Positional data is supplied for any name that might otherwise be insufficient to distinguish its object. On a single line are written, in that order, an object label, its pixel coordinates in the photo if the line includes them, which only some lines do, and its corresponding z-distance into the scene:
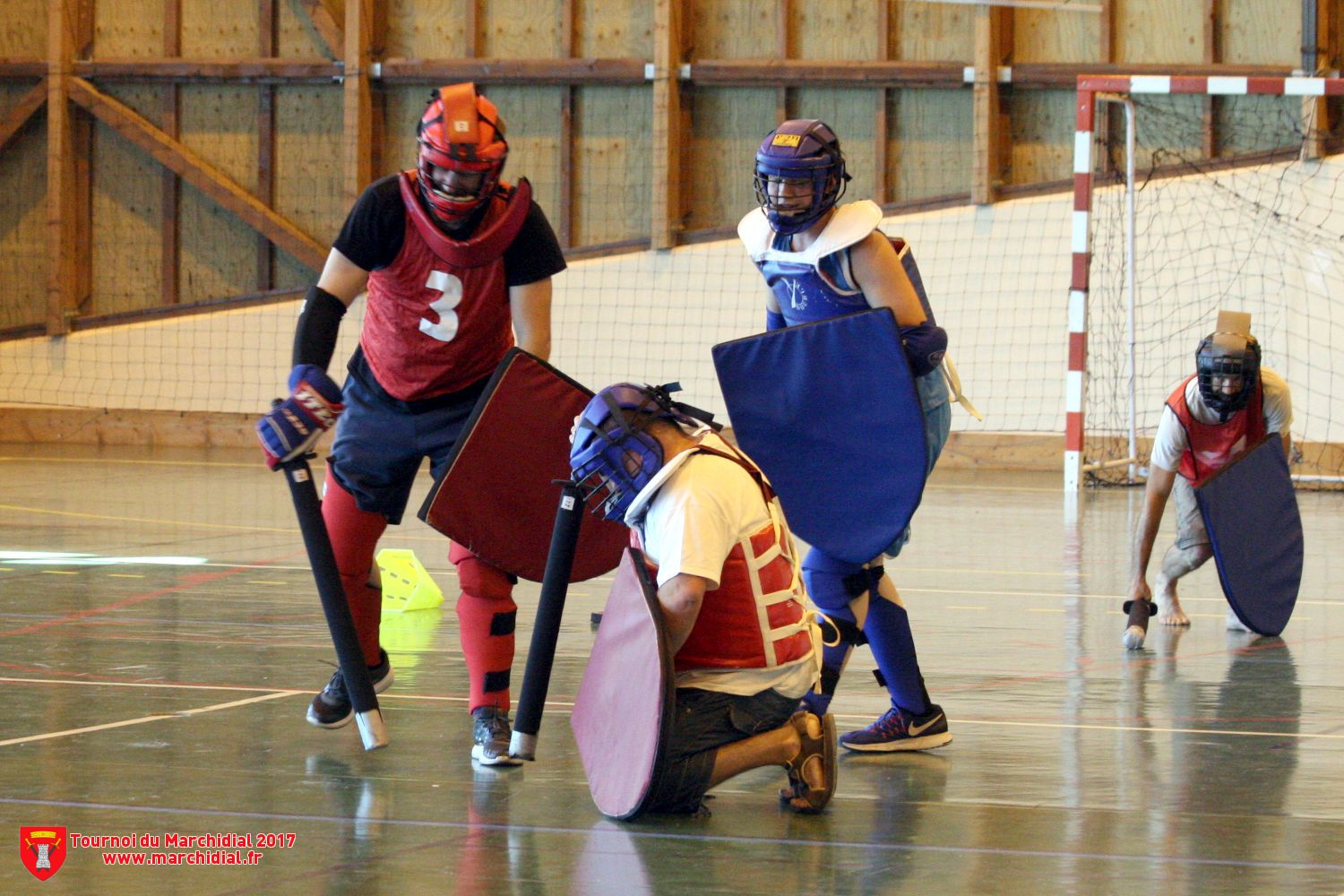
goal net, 26.05
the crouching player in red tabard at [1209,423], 12.75
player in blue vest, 8.83
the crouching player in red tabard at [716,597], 7.41
